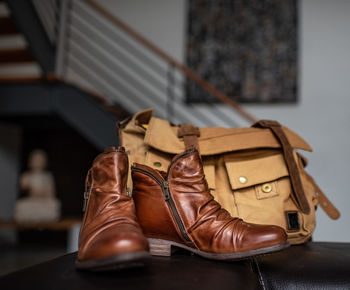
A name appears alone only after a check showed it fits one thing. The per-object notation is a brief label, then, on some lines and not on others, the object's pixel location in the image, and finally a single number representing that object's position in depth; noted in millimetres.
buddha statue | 2727
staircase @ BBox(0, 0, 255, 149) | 2338
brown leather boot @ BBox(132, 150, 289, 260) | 678
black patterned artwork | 3059
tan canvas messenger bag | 937
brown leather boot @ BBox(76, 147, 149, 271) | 526
